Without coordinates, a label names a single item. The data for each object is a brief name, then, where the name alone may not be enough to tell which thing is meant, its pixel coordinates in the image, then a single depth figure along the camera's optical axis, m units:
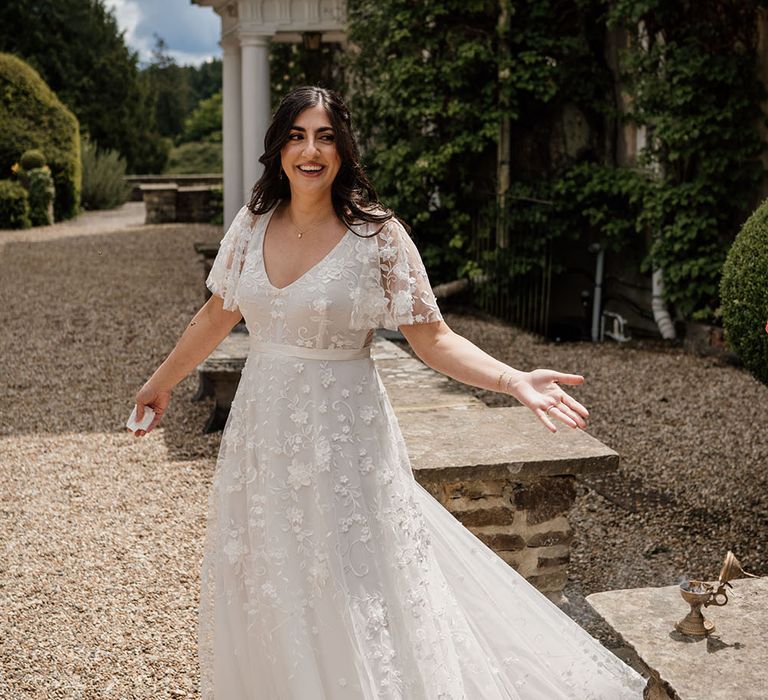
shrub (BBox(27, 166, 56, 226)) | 17.83
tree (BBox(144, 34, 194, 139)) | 38.75
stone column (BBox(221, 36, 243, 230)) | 12.67
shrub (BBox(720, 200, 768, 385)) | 4.27
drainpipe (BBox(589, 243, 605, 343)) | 9.55
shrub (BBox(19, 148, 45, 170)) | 17.94
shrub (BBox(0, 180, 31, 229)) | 17.28
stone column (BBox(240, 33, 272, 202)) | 11.07
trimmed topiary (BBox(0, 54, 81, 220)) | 18.58
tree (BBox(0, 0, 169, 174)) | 25.06
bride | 2.36
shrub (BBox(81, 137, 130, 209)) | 21.98
